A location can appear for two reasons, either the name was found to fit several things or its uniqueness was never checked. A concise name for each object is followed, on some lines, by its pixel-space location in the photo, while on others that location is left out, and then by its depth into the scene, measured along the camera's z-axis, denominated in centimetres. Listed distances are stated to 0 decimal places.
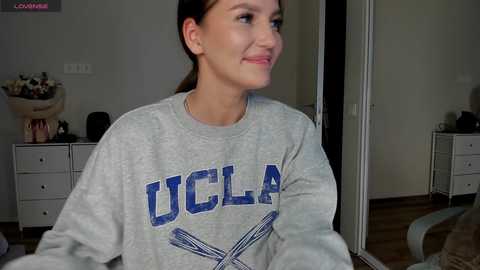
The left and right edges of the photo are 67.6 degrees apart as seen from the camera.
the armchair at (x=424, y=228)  139
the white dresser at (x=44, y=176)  281
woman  62
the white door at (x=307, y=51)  325
